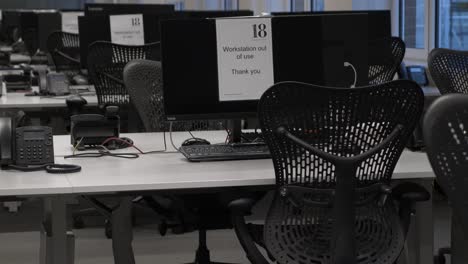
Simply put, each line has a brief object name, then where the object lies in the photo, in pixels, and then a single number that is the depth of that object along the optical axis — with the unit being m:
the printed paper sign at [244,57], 3.16
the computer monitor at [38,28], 7.54
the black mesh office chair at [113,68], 5.17
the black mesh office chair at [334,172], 2.55
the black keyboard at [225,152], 3.06
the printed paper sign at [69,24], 7.37
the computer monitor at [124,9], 6.70
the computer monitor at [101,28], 5.69
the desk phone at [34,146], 2.87
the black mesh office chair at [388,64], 5.32
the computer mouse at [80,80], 6.27
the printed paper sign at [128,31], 5.66
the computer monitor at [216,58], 3.15
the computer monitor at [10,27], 9.51
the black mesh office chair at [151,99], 3.96
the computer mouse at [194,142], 3.42
